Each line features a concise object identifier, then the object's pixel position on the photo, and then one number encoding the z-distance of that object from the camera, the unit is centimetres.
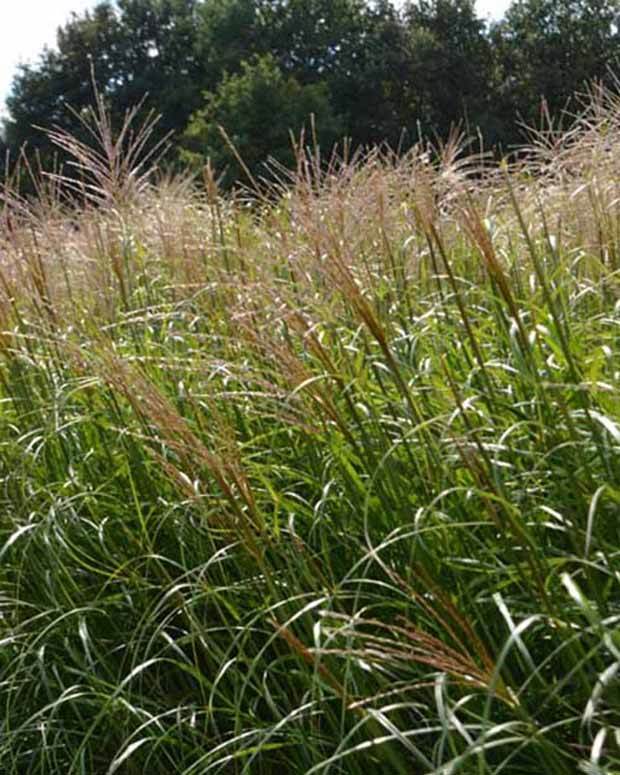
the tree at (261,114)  2797
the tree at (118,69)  3644
